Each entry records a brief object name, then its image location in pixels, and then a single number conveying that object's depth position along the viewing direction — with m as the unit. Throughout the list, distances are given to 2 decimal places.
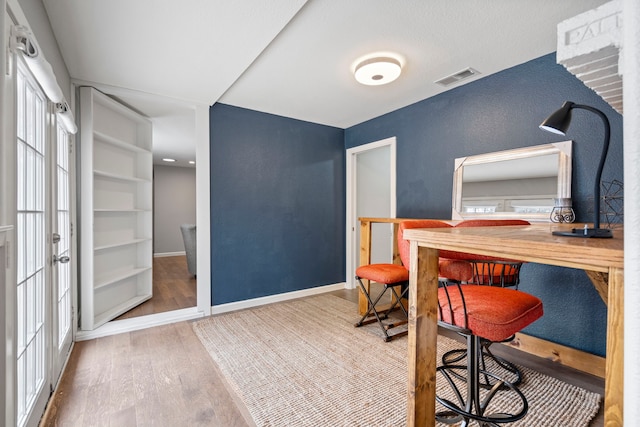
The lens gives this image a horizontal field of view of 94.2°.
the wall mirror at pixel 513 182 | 2.30
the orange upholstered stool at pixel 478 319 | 1.17
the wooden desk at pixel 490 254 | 0.57
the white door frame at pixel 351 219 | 4.32
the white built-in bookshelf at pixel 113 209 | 2.70
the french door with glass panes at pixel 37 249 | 1.42
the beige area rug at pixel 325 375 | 1.61
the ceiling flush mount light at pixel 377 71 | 2.38
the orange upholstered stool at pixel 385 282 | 2.55
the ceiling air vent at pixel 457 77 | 2.61
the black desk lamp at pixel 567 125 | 0.88
